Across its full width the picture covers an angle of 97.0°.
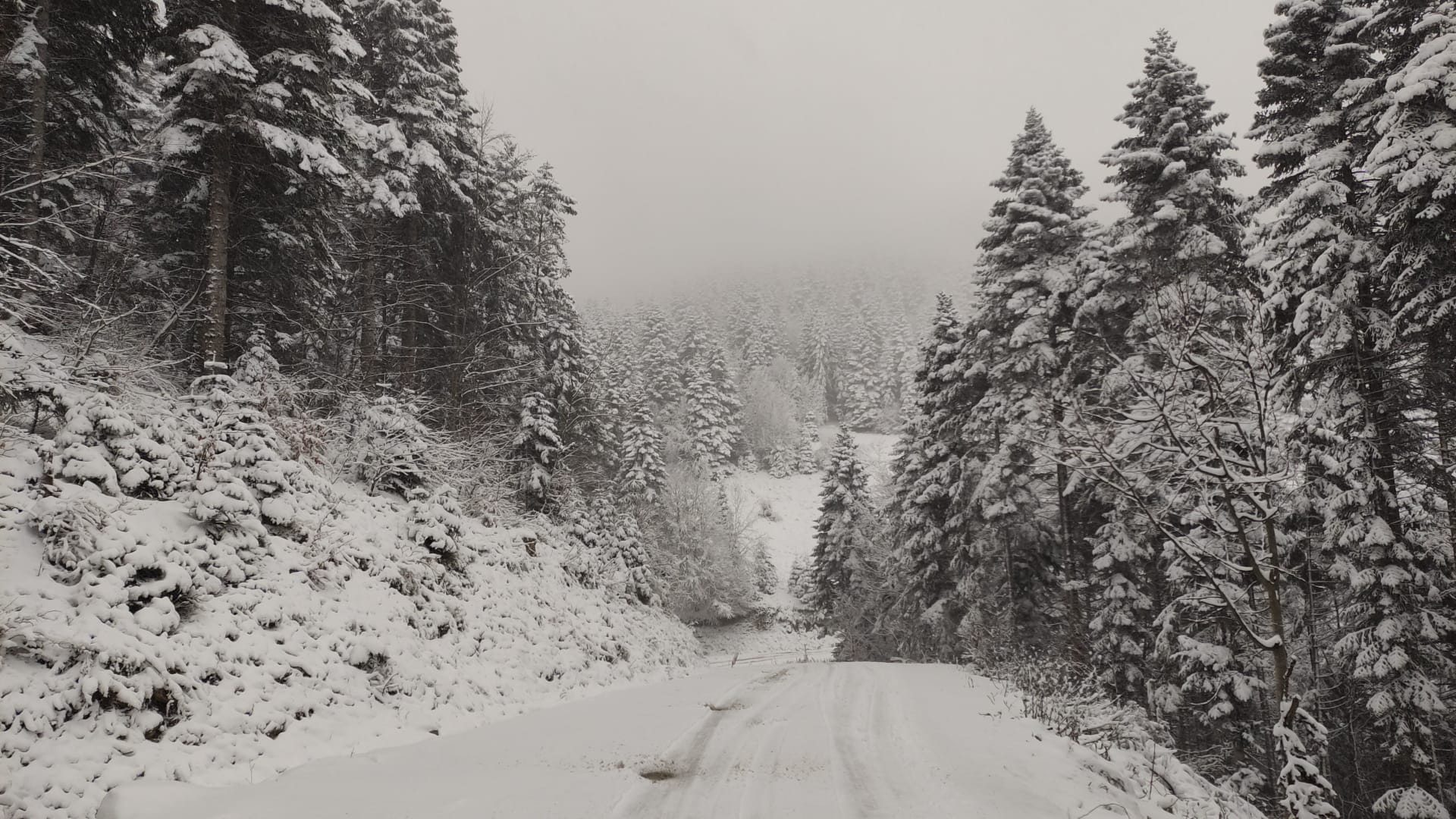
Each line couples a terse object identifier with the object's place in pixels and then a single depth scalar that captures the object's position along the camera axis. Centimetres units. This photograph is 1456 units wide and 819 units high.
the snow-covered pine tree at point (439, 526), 1262
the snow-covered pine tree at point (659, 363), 6750
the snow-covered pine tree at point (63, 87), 1088
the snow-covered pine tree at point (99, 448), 737
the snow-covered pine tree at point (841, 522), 3794
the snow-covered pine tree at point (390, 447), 1365
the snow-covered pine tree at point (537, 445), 2180
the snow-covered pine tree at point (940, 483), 2364
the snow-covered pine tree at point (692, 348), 6819
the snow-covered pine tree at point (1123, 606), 1612
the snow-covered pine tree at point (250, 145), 1209
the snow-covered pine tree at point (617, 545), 2128
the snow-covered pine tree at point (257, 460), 936
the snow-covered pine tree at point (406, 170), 1722
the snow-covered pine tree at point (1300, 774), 580
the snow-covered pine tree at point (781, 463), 7200
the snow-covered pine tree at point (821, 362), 9494
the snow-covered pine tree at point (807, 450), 7312
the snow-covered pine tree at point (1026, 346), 1873
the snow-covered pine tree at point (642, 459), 3981
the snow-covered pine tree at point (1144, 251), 1553
